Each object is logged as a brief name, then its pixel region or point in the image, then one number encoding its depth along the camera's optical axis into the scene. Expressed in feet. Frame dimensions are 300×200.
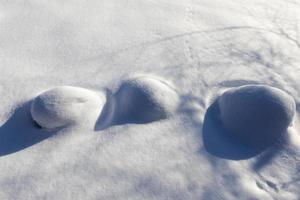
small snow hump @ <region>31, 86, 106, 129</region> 7.30
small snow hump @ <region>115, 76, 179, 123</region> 7.55
